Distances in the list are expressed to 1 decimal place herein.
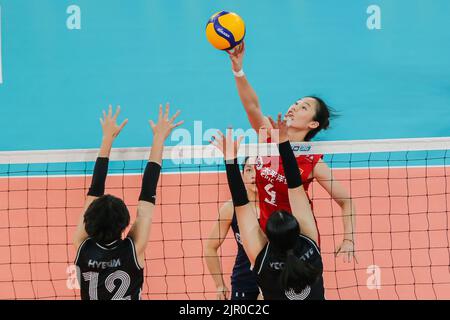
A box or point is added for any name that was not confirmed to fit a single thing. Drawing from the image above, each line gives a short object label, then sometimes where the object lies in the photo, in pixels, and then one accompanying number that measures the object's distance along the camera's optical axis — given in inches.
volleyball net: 468.8
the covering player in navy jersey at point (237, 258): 364.2
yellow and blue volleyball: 357.4
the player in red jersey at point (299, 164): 347.9
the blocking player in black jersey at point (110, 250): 264.2
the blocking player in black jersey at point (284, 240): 257.9
